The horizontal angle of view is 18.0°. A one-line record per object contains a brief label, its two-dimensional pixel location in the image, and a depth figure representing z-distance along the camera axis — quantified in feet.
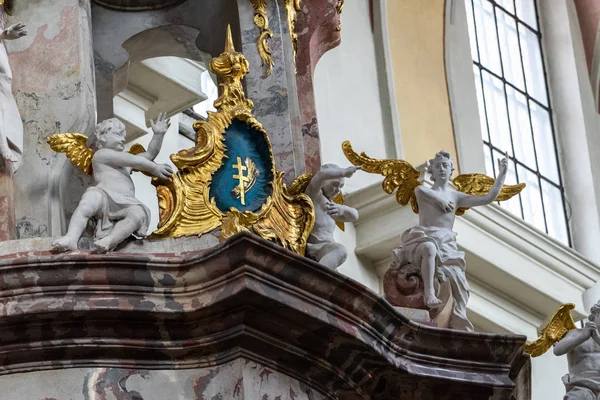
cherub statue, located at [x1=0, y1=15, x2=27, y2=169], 33.55
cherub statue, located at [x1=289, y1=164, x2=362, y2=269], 34.88
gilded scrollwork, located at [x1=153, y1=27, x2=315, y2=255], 33.50
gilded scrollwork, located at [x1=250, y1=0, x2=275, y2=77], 37.01
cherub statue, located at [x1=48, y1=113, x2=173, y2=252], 32.55
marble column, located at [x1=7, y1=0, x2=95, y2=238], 34.12
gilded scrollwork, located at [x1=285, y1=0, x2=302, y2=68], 37.93
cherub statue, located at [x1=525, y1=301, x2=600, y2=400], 37.32
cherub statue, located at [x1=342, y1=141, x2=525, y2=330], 35.70
